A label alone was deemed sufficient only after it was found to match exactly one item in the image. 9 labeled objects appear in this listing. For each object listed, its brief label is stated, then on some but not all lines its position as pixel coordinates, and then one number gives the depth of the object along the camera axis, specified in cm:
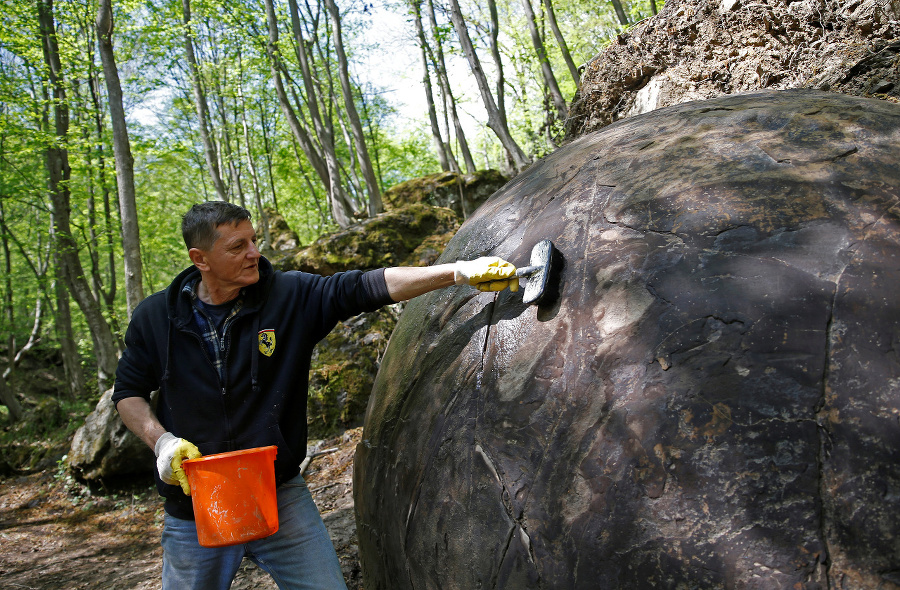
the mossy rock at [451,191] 1246
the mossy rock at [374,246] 844
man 225
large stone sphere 122
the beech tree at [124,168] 800
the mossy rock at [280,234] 1591
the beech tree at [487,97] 1042
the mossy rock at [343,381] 700
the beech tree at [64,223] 1080
